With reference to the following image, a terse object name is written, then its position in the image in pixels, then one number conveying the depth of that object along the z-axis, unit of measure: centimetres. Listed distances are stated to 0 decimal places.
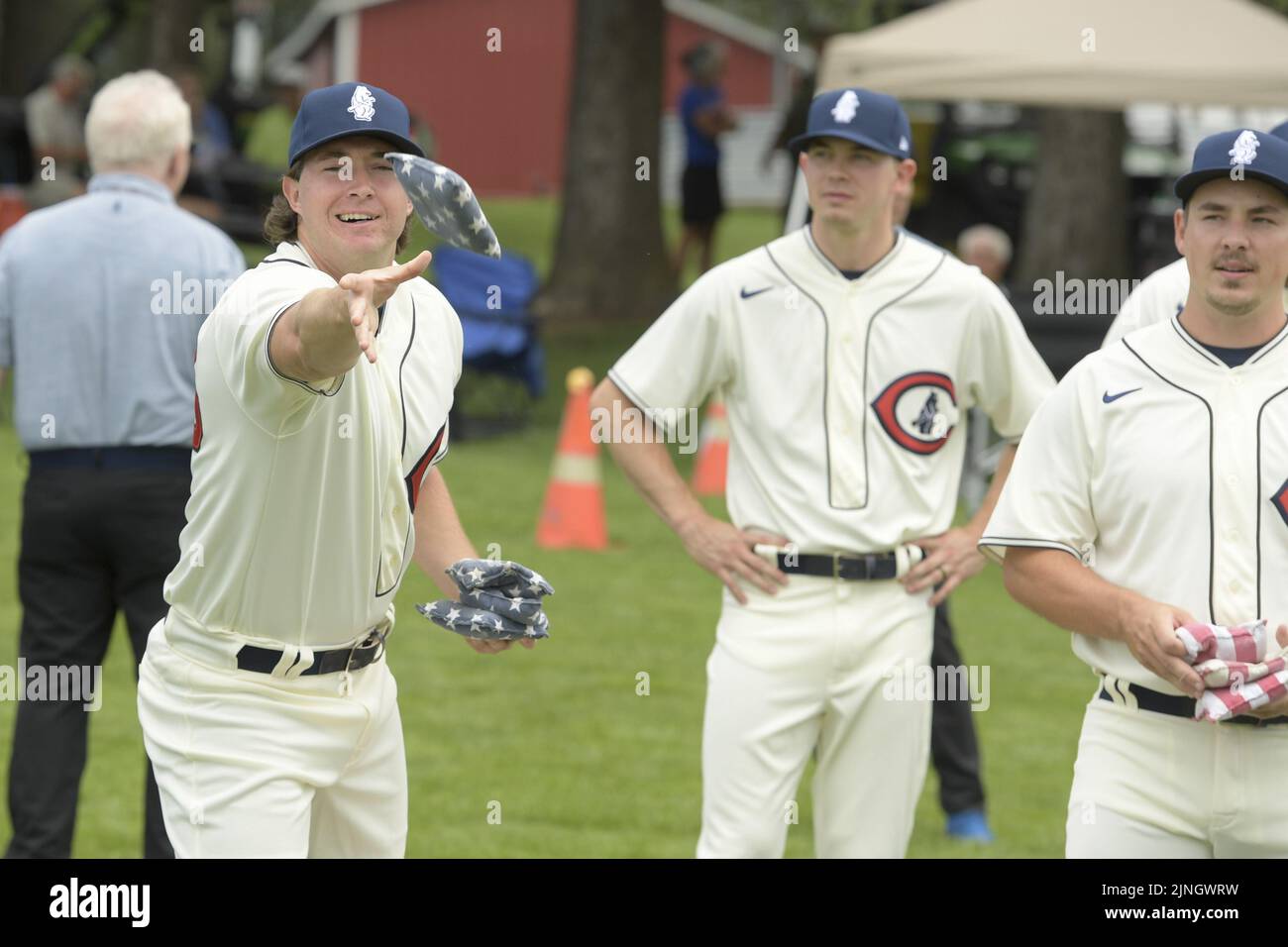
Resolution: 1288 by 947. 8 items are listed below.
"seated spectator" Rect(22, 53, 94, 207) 2283
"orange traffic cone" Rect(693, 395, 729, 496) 1529
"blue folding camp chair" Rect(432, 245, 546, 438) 1698
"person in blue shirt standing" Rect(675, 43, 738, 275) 2317
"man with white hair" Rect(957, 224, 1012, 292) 1389
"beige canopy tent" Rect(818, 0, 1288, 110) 1326
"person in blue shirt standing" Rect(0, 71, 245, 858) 636
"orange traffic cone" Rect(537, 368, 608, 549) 1341
